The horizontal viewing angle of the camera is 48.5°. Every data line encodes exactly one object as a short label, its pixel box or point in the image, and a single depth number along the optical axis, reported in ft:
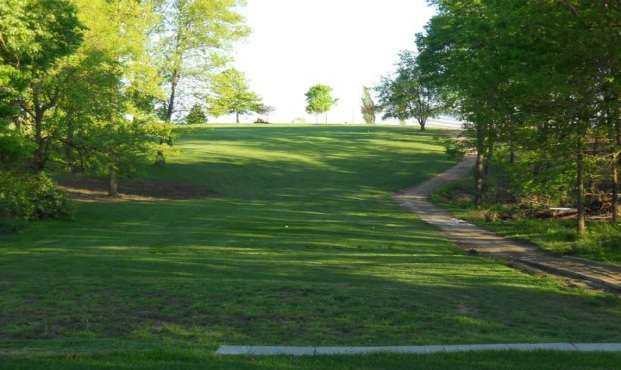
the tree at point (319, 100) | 516.32
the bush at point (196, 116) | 140.00
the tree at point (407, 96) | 242.37
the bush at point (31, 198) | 79.51
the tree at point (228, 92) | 142.92
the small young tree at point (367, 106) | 459.77
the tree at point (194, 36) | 139.64
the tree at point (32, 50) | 70.08
